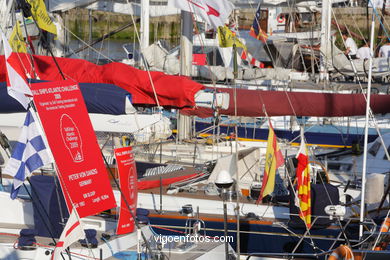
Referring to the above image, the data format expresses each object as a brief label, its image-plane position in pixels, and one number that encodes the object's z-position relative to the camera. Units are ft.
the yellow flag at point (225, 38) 56.70
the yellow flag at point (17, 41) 49.26
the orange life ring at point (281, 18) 155.78
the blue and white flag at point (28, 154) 32.89
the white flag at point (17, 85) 32.29
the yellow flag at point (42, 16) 53.93
